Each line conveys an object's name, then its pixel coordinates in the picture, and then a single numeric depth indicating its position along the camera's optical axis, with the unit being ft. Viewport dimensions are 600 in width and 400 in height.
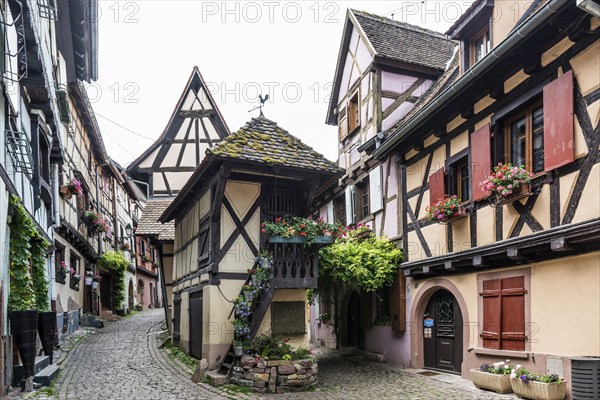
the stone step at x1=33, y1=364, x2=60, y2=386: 28.40
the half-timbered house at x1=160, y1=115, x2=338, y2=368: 33.37
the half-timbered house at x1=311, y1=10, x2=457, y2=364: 43.09
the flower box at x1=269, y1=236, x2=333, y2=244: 33.01
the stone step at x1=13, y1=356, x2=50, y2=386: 26.61
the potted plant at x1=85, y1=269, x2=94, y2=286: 62.44
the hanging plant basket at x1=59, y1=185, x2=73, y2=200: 47.71
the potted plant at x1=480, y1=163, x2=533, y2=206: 26.55
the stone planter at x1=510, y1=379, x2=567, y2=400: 24.30
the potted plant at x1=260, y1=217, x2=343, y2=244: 33.12
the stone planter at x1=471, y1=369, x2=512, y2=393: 27.61
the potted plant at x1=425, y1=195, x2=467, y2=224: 32.78
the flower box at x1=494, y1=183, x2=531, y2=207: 26.50
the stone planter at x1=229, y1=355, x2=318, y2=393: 30.07
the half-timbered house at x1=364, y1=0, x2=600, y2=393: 23.80
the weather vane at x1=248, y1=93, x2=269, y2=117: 37.06
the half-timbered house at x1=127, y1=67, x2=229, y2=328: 59.88
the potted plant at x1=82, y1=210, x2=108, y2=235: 62.41
